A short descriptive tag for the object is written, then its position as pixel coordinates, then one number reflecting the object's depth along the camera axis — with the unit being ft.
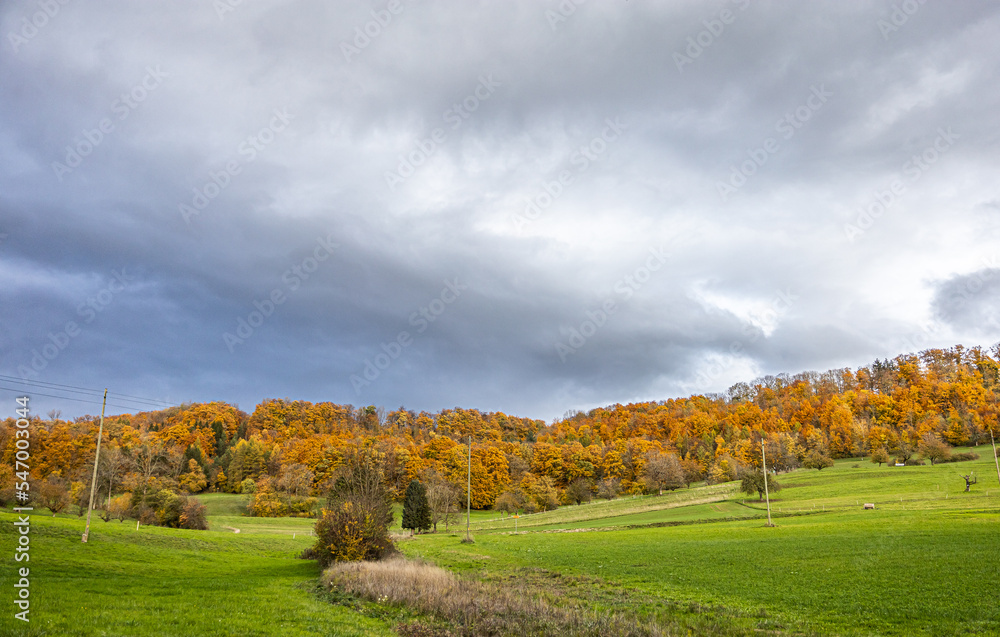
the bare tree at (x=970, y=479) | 226.99
